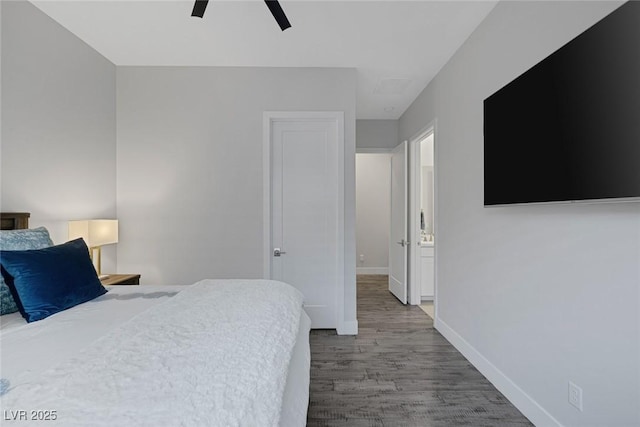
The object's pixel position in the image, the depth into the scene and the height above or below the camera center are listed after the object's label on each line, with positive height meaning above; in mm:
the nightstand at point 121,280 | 2729 -577
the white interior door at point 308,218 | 3457 -41
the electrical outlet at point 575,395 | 1604 -922
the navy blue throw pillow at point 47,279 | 1601 -342
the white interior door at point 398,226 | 4465 -177
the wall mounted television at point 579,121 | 1223 +439
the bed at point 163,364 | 754 -451
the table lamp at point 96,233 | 2643 -157
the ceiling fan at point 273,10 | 1868 +1231
